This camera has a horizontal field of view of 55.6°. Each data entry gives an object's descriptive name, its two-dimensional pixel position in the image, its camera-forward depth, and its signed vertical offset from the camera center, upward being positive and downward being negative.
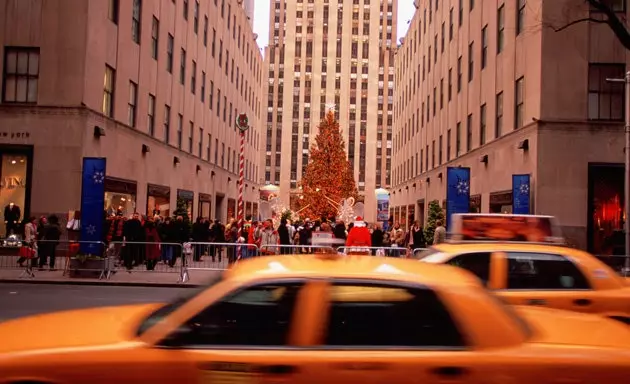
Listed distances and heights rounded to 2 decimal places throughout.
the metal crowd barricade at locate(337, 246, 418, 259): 17.25 -0.65
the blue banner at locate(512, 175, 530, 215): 22.09 +1.49
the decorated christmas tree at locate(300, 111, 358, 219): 57.44 +5.08
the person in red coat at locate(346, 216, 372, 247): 18.13 -0.24
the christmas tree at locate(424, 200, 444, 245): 29.14 +0.65
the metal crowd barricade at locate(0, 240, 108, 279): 17.20 -1.11
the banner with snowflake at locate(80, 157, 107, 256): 17.33 +0.39
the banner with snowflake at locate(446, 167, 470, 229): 24.66 +1.75
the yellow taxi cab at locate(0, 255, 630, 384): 3.74 -0.74
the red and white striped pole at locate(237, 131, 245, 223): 19.11 +1.09
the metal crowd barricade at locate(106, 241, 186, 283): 17.88 -1.08
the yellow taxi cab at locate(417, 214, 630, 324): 7.02 -0.49
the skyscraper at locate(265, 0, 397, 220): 106.81 +26.29
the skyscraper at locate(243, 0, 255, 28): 70.68 +27.00
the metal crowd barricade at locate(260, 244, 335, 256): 18.08 -0.73
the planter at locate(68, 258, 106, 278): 17.17 -1.35
